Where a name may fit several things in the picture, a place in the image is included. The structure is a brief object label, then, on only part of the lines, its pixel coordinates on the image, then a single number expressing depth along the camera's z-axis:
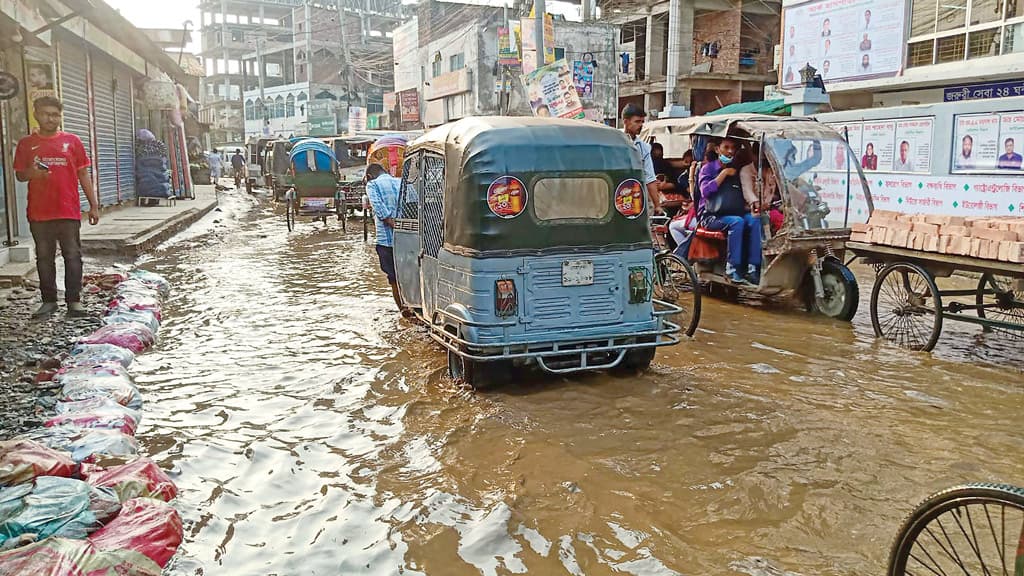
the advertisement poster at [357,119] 43.09
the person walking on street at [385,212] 7.97
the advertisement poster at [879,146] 14.18
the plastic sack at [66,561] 2.93
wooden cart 6.53
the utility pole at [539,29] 17.22
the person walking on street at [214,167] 39.72
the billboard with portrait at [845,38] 18.66
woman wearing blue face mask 8.64
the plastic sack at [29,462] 3.55
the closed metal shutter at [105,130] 18.09
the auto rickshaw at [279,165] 26.49
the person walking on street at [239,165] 41.44
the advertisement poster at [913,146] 13.43
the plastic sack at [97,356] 6.10
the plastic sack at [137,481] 3.78
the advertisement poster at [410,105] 48.19
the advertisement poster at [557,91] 16.09
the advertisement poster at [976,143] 12.26
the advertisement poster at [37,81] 11.73
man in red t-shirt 7.64
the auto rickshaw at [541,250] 5.85
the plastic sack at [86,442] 4.26
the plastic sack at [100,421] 4.61
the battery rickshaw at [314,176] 20.11
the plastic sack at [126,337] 6.79
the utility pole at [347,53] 61.37
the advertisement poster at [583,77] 36.16
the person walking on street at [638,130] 8.21
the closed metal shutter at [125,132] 20.19
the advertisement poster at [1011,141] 11.82
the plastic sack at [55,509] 3.23
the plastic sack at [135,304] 8.10
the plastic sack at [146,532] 3.33
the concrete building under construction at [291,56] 67.75
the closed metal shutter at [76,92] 15.45
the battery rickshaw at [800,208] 8.38
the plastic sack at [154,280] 9.87
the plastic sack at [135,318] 7.61
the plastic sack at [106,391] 5.21
